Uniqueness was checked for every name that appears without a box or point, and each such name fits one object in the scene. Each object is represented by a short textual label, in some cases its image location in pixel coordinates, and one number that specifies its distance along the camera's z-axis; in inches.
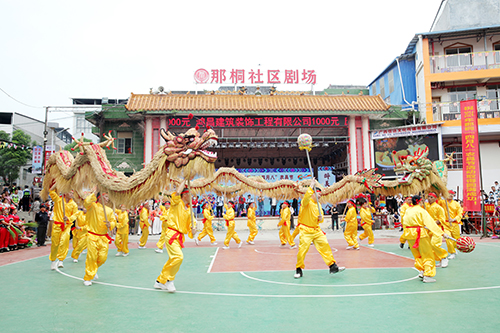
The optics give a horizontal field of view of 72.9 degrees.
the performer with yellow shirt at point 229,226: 482.0
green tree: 1127.6
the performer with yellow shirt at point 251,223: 523.8
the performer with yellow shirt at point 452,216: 380.5
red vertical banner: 548.1
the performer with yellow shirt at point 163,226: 444.3
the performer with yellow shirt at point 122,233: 414.6
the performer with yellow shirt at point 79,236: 334.0
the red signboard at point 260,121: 829.2
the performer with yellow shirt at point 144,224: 468.8
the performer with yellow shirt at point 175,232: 234.4
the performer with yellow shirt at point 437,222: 269.1
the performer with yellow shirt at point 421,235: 260.2
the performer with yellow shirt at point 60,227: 314.0
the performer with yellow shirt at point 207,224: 531.5
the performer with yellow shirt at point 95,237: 258.6
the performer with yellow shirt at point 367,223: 475.5
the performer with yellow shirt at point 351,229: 453.1
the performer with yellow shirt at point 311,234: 277.3
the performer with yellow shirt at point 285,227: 478.0
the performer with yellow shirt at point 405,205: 395.1
